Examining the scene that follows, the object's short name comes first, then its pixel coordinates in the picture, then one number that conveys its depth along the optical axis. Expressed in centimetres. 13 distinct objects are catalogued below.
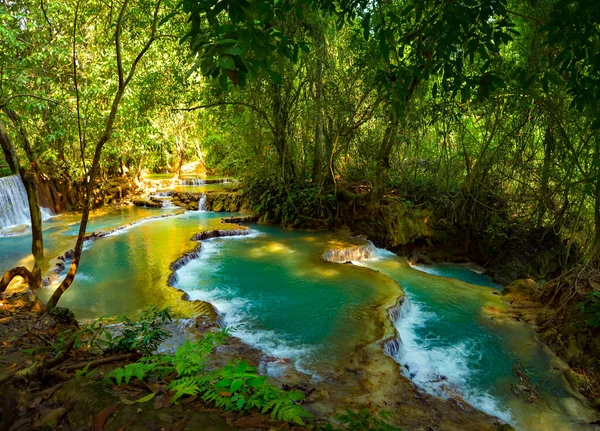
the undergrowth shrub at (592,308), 506
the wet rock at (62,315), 447
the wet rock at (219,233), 1117
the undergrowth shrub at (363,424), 214
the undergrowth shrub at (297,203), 1215
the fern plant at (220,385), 222
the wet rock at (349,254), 947
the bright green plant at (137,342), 315
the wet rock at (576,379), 474
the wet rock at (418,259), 1108
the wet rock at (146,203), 1728
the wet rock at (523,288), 707
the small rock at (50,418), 208
